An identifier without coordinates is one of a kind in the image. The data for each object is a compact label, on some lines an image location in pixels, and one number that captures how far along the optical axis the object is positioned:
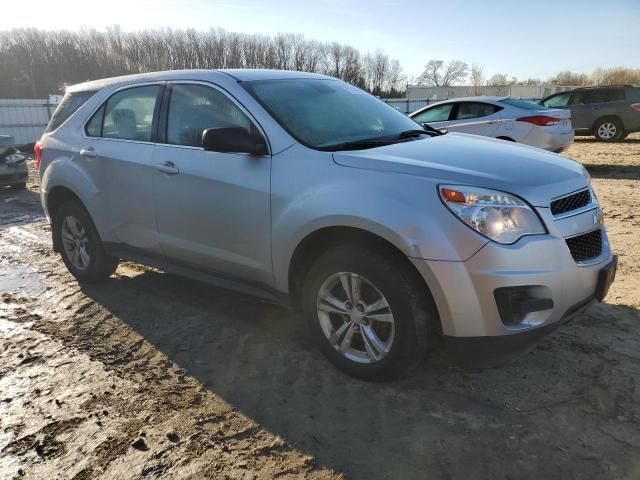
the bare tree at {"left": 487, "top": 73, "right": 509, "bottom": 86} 81.00
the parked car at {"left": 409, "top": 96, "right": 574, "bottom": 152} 9.94
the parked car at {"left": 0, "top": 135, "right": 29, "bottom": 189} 10.02
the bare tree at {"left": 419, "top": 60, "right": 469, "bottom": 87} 91.56
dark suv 15.51
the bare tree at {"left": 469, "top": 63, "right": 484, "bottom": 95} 84.50
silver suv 2.61
